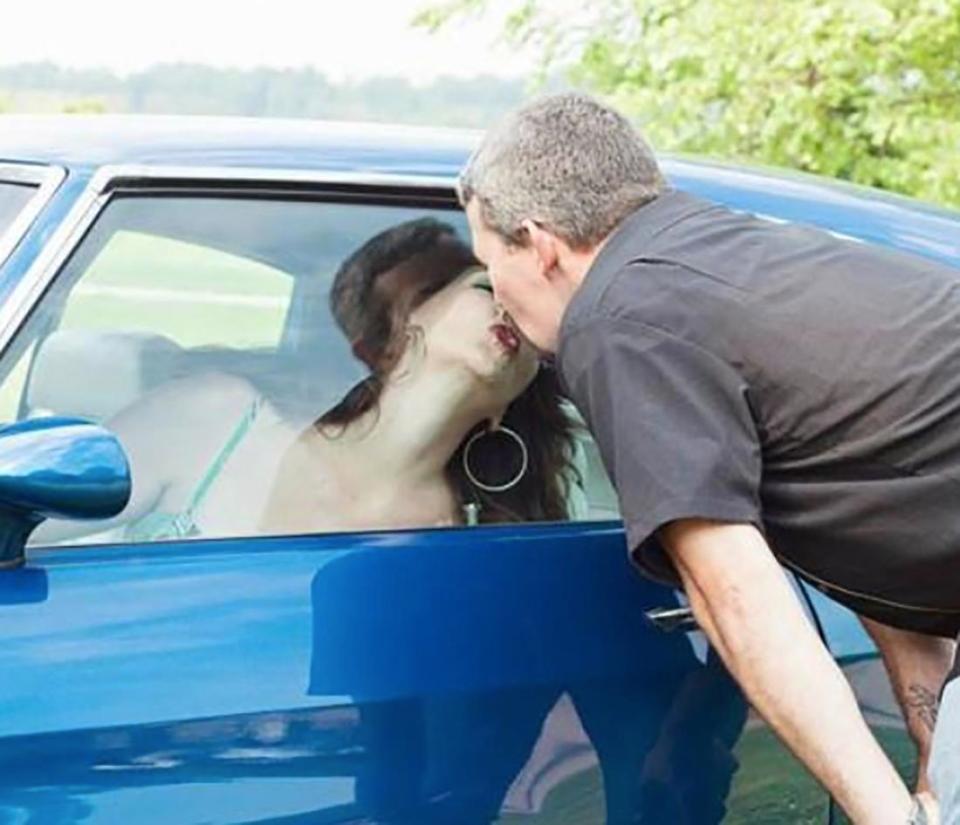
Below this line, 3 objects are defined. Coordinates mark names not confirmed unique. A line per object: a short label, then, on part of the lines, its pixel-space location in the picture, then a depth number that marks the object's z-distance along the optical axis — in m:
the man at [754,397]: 3.32
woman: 4.01
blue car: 3.52
